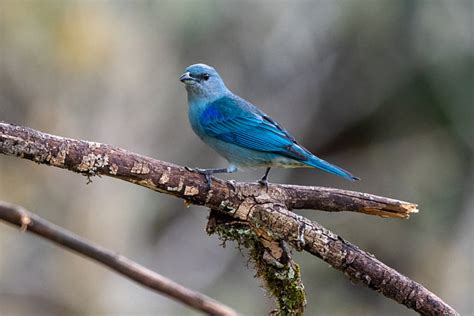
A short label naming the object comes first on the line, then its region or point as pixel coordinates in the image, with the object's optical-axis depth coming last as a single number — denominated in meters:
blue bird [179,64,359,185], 9.06
